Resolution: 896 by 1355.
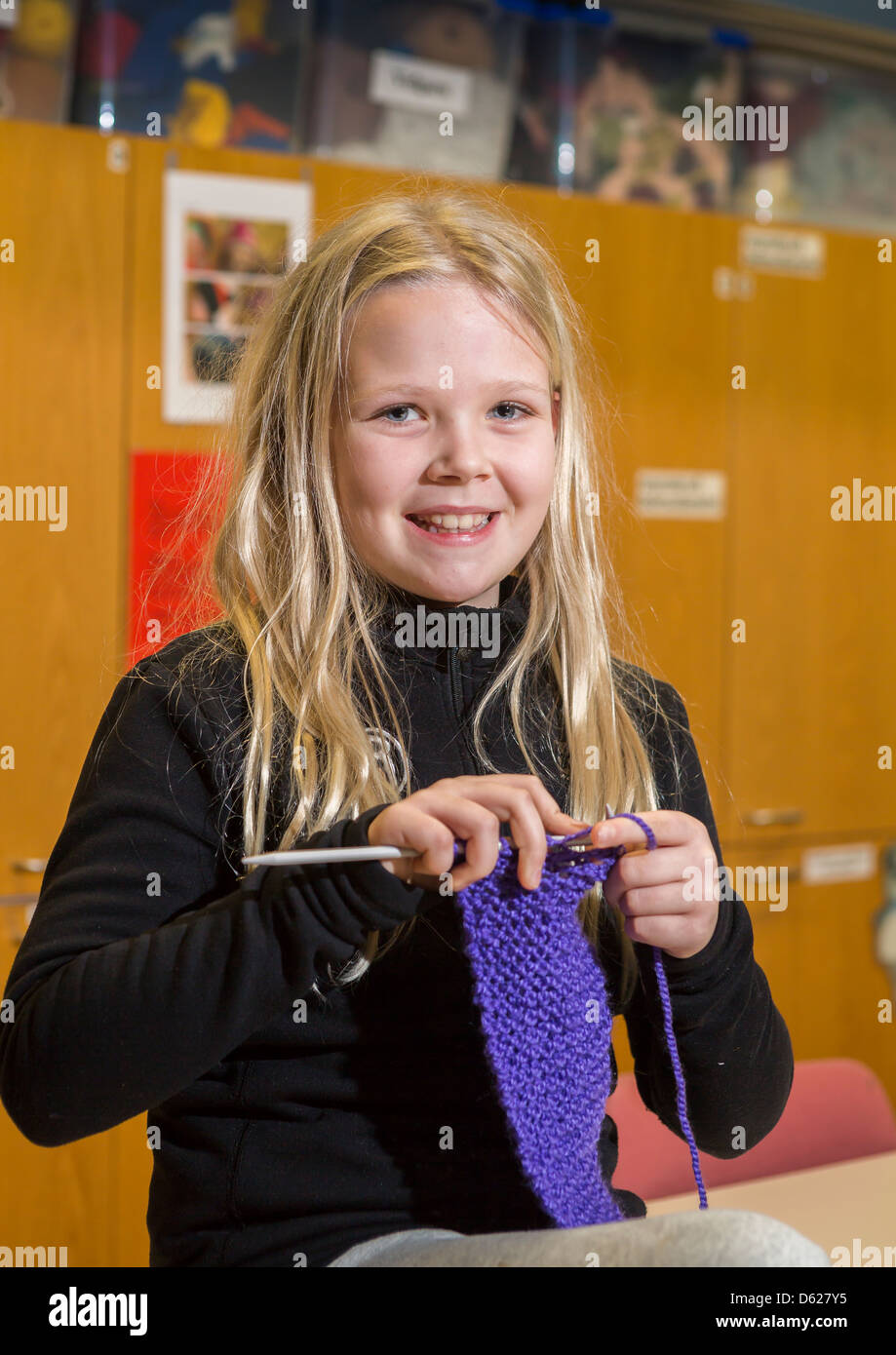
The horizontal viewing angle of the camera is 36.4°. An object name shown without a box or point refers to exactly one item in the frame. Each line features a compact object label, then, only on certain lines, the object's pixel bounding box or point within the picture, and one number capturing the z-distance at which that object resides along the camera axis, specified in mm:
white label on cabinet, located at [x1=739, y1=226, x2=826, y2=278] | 2471
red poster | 2002
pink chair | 1444
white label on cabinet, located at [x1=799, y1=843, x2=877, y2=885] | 2584
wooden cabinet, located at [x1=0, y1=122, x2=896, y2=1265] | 1961
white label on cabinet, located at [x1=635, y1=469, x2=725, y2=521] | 2395
